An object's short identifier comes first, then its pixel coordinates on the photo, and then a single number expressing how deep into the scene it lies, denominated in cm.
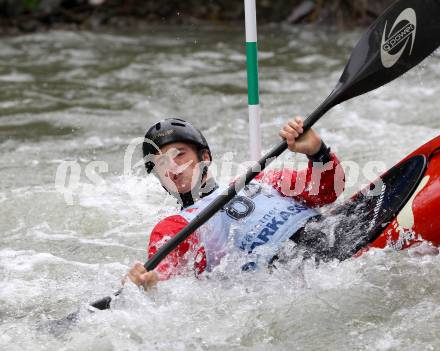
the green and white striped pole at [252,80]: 848
